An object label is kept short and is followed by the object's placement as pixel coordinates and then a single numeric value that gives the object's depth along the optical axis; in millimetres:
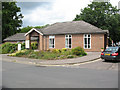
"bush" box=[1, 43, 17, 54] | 26716
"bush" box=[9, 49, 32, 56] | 21667
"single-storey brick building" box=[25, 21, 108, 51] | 25094
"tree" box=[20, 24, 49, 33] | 68662
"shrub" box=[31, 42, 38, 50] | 32688
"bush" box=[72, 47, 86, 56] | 19641
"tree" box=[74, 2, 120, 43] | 41219
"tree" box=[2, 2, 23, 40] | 47484
